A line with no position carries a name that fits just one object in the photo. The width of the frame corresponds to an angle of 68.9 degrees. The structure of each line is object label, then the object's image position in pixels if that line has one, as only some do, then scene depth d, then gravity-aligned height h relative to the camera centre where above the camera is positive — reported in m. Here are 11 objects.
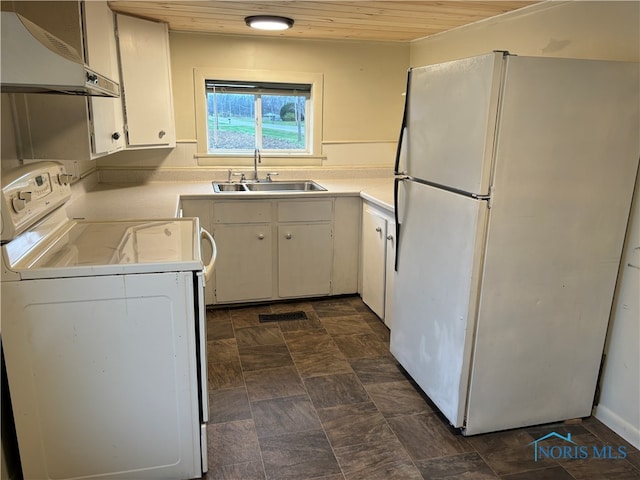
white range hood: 1.33 +0.17
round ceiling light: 3.02 +0.67
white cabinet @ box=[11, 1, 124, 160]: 2.03 +0.04
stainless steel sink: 3.74 -0.48
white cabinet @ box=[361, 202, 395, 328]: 3.08 -0.89
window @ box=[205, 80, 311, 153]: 3.85 +0.08
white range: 1.55 -0.77
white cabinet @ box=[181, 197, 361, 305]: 3.36 -0.86
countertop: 2.58 -0.48
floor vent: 3.38 -1.36
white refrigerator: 1.82 -0.38
